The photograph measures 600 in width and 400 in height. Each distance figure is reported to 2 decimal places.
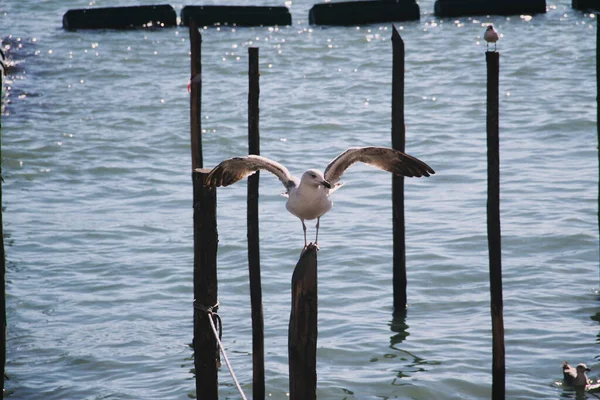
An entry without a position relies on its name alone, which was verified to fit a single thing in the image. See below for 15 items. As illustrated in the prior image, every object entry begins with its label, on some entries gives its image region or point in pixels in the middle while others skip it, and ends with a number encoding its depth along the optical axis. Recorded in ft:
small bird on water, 64.80
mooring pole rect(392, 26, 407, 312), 69.15
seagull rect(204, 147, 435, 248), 50.62
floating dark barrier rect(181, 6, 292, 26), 191.83
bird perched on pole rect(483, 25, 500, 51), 101.30
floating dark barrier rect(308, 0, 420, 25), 188.03
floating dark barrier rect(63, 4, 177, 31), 192.13
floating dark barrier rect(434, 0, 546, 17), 189.78
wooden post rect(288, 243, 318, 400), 44.88
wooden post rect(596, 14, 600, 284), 72.69
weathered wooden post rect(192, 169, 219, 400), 56.03
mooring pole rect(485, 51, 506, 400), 57.93
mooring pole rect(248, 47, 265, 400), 61.62
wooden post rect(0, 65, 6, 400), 62.88
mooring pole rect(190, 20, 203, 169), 64.49
